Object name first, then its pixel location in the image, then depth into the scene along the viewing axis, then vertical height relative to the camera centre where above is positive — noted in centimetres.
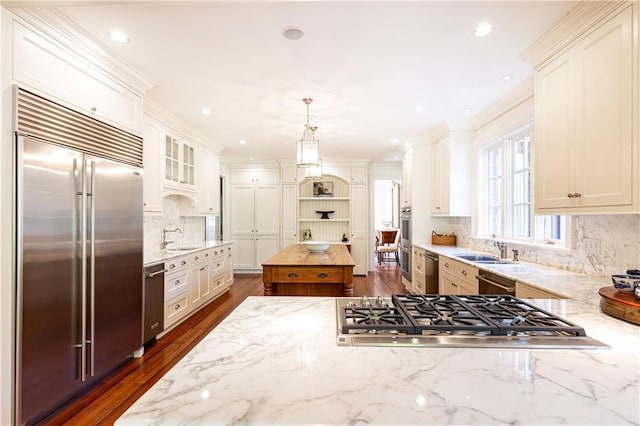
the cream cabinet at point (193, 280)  359 -91
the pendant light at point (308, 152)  342 +67
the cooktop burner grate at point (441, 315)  112 -41
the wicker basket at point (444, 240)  493 -42
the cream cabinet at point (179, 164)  406 +69
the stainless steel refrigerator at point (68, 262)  183 -33
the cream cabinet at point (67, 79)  187 +94
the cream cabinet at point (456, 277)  313 -70
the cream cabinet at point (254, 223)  732 -23
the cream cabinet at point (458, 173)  444 +57
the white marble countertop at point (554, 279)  189 -48
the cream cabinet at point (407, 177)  548 +67
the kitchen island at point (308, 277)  316 -64
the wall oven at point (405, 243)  543 -53
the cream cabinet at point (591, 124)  166 +55
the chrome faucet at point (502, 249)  351 -40
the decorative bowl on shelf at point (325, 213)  747 +1
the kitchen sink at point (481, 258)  344 -52
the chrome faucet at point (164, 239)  418 -36
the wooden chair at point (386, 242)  848 -81
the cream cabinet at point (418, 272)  465 -92
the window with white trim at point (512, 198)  314 +19
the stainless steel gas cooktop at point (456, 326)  104 -41
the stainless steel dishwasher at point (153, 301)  309 -90
